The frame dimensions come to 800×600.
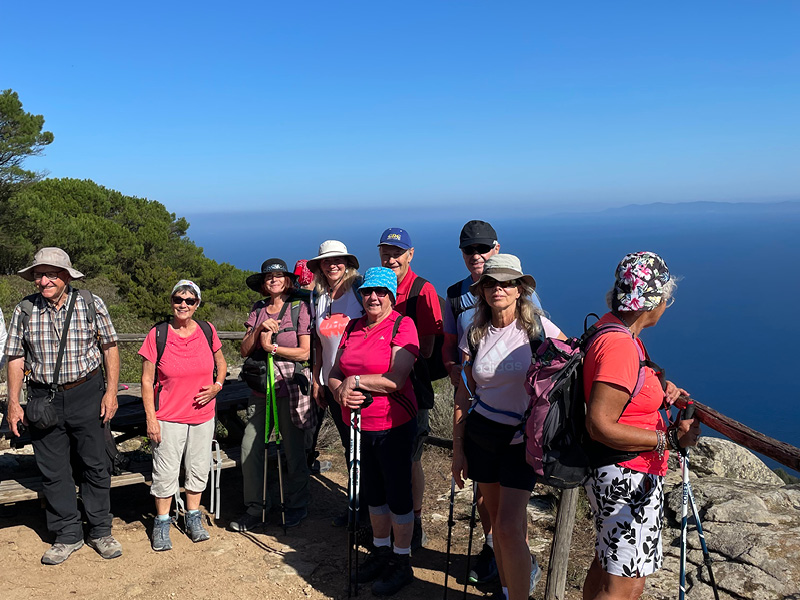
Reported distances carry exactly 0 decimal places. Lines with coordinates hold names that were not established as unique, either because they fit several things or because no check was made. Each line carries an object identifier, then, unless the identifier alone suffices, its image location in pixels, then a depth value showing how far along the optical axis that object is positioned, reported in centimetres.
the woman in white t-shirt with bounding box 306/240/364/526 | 433
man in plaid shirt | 414
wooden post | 349
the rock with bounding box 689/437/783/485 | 547
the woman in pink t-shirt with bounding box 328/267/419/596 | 371
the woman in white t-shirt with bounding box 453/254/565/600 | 310
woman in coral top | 240
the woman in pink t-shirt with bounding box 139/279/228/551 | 441
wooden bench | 440
